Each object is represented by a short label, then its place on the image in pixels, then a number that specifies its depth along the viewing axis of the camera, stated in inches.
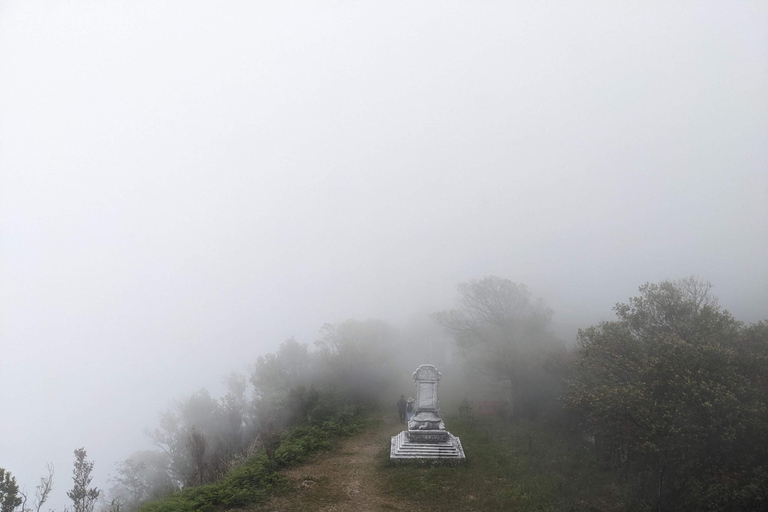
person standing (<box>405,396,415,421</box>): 839.4
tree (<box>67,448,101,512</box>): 490.3
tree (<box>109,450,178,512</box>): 984.9
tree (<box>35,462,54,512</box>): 462.9
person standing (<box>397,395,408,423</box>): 885.8
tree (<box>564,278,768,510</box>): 375.6
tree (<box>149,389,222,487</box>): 1002.7
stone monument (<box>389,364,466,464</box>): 587.2
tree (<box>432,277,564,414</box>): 912.3
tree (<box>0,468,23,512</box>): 450.1
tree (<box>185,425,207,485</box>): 565.0
